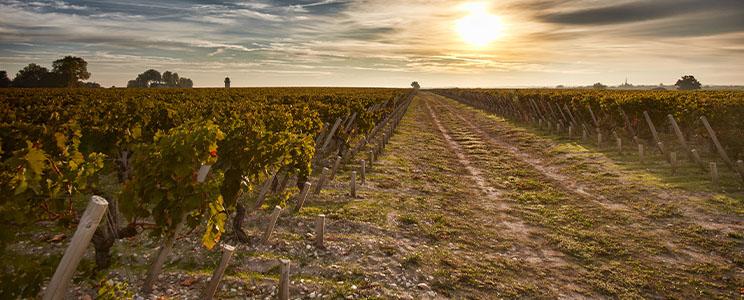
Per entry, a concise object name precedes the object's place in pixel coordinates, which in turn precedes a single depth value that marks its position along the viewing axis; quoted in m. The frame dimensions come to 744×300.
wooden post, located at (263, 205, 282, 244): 9.06
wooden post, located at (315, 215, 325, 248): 9.36
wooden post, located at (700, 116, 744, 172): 15.84
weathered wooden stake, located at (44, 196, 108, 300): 3.74
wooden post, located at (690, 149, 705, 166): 16.22
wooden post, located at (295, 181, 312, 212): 11.42
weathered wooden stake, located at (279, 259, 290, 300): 6.39
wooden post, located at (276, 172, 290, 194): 12.69
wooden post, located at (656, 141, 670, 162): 17.99
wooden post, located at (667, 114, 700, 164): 17.58
